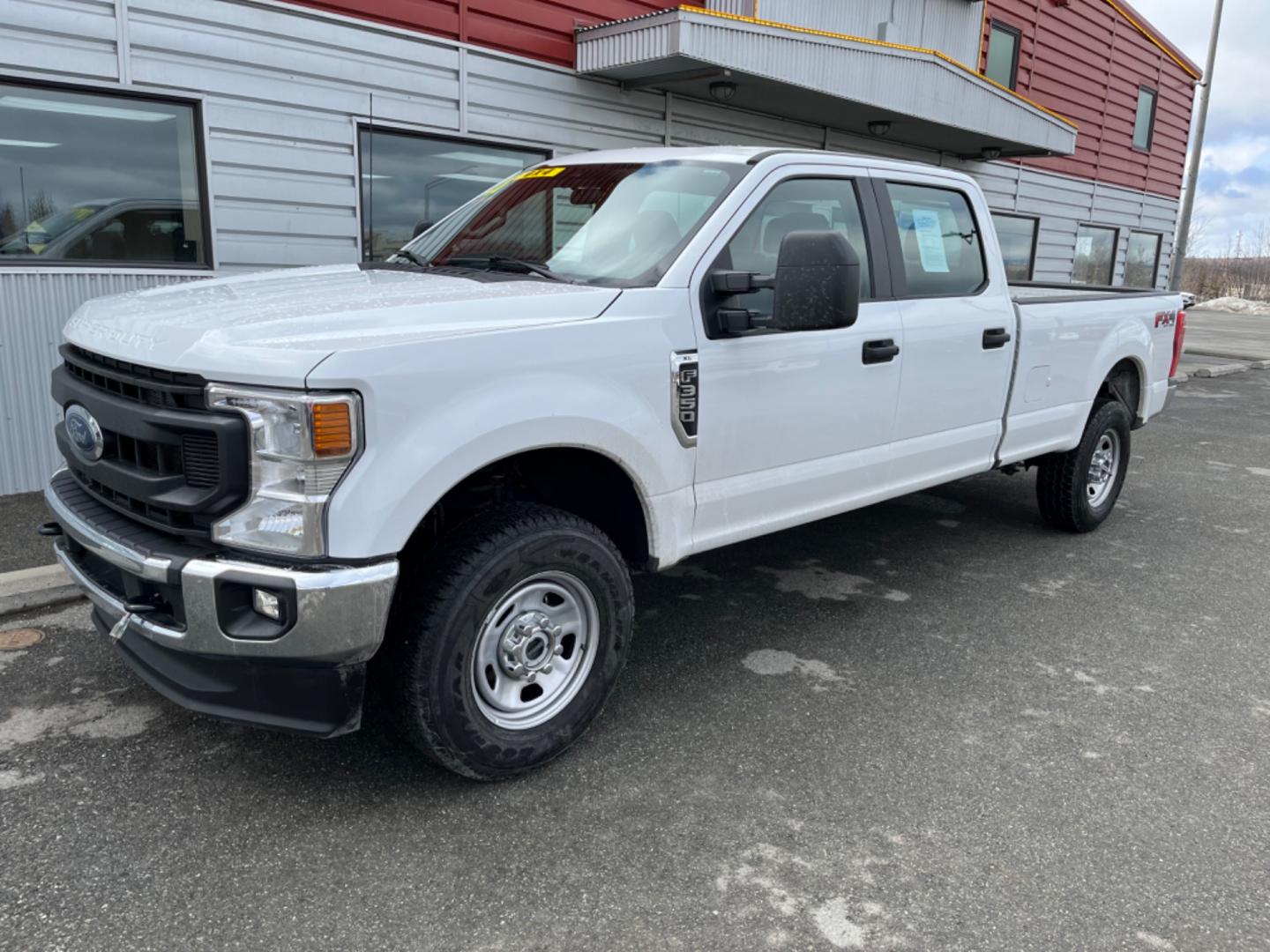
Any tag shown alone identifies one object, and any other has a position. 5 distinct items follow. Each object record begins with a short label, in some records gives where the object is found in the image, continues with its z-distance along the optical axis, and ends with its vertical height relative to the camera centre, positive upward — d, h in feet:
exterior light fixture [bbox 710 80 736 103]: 28.71 +4.96
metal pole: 48.85 +4.70
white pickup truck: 8.20 -1.73
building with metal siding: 19.01 +3.47
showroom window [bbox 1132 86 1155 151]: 56.29 +8.79
